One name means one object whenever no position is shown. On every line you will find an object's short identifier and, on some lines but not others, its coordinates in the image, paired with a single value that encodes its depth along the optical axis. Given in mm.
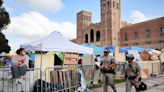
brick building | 33656
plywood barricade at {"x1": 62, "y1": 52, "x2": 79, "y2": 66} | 6277
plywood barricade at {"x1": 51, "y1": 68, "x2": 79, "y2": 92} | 4812
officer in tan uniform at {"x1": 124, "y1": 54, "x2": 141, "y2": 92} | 3580
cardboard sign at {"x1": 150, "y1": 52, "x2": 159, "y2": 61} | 10703
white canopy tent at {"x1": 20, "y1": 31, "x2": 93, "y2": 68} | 5445
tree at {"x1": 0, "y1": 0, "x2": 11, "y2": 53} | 27188
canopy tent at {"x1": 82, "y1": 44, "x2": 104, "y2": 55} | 11992
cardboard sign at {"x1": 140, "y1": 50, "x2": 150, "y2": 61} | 10947
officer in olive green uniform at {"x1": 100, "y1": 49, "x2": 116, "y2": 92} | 3974
